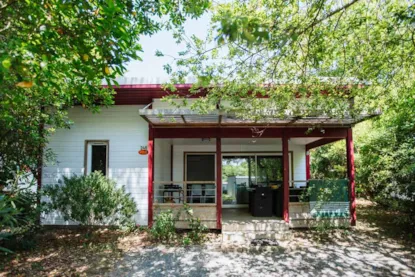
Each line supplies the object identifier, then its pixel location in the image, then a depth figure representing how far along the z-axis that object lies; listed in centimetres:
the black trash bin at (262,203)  765
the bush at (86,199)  591
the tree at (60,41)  270
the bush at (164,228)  602
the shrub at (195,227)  616
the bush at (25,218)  527
